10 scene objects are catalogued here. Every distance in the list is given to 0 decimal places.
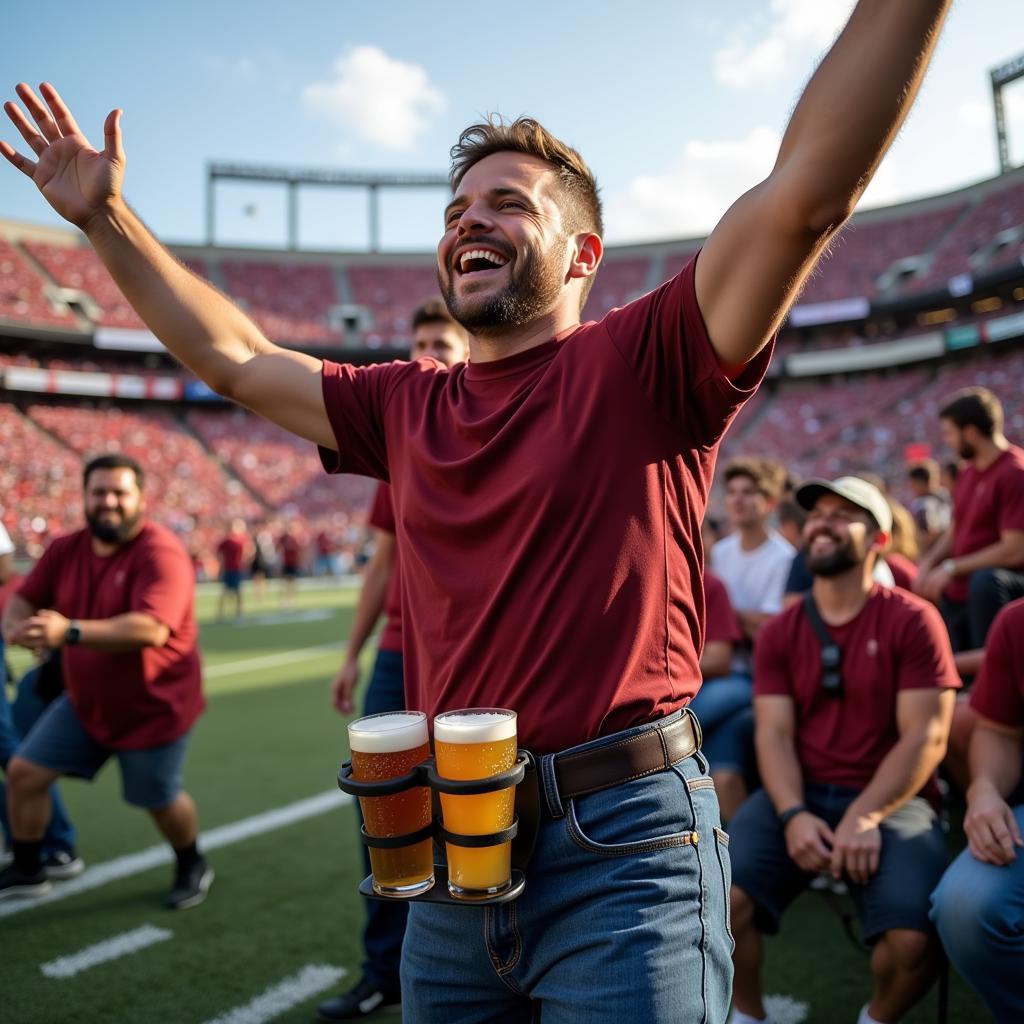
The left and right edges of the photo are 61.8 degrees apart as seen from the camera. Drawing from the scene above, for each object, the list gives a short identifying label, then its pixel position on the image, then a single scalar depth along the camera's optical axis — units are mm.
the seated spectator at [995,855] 2400
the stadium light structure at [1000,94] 40281
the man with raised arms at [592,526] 1302
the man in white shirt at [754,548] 5062
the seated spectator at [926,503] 7684
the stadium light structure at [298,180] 47844
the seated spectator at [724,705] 3736
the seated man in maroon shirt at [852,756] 2740
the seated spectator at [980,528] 4578
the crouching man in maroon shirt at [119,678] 3945
